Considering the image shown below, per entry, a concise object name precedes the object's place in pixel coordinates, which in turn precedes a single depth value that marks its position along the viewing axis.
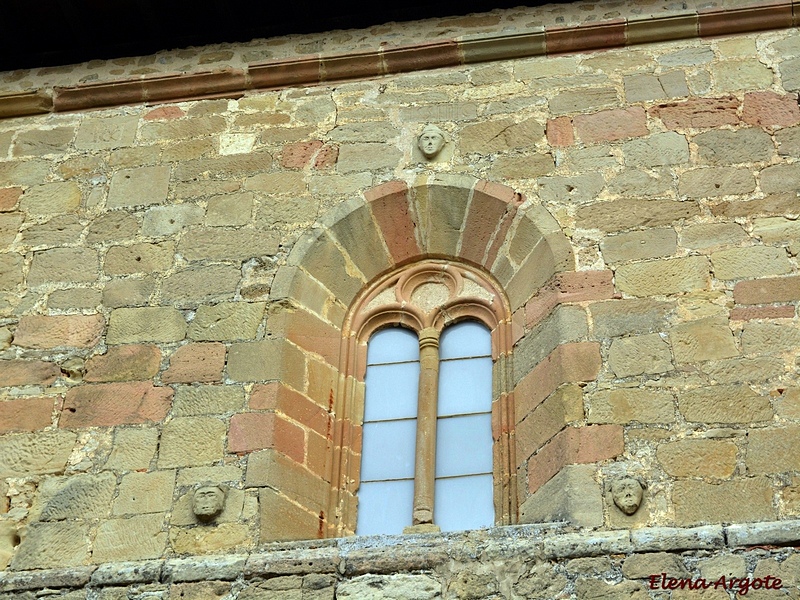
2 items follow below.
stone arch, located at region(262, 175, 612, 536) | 6.63
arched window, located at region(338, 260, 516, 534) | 6.40
